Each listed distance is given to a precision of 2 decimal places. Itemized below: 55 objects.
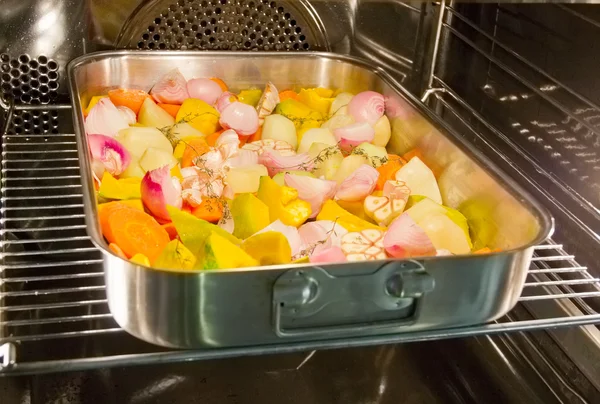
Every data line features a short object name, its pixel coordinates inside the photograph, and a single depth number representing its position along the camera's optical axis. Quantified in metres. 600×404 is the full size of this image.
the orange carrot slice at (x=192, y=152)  1.01
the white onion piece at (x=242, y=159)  0.99
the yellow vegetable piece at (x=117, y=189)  0.91
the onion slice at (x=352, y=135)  1.07
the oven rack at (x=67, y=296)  0.66
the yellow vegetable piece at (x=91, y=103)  1.07
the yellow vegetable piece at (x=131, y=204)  0.85
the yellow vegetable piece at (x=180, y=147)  1.04
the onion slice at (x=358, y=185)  0.96
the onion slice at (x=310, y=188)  0.94
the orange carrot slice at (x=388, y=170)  1.01
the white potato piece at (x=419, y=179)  0.97
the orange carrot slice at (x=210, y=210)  0.92
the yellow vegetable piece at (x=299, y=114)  1.13
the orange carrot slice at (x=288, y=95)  1.18
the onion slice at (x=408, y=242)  0.81
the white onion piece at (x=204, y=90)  1.13
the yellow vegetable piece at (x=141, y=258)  0.75
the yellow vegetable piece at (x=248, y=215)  0.86
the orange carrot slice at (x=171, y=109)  1.12
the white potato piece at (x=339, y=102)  1.16
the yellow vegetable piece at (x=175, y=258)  0.74
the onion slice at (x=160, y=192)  0.88
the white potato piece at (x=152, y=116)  1.09
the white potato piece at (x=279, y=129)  1.08
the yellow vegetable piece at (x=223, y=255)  0.71
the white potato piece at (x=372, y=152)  1.04
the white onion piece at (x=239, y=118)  1.07
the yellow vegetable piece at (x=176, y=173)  0.95
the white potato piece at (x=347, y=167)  1.00
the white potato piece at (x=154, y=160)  0.97
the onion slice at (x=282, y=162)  1.01
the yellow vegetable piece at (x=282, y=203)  0.90
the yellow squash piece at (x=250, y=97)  1.16
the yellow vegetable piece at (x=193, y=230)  0.81
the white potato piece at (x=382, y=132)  1.11
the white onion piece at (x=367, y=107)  1.11
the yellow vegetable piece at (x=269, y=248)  0.74
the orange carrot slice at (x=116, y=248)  0.76
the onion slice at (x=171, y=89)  1.12
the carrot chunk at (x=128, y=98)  1.09
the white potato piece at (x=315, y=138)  1.08
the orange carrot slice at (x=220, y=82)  1.16
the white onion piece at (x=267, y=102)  1.12
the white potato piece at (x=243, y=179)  0.96
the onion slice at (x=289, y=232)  0.83
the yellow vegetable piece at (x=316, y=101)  1.17
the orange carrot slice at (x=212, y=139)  1.08
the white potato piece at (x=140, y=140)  1.00
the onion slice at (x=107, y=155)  0.94
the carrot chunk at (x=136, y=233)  0.81
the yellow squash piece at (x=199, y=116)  1.10
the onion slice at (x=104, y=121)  1.01
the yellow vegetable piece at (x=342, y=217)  0.89
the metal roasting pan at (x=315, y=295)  0.63
